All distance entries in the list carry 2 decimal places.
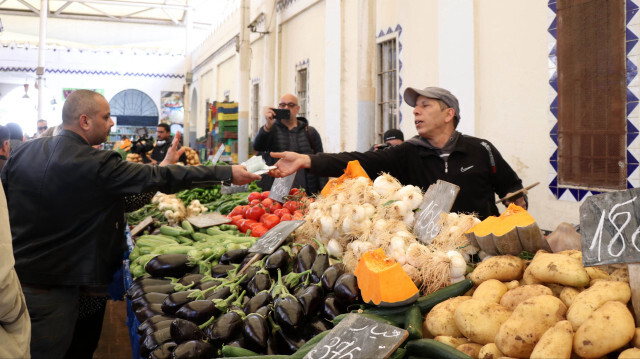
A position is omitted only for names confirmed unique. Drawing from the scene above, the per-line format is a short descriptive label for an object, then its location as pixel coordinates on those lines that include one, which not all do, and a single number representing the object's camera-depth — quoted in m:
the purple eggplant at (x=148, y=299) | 2.31
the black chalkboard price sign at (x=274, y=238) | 2.40
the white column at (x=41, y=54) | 20.80
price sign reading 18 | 1.36
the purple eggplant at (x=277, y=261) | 2.24
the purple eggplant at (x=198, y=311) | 1.96
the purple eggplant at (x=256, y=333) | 1.74
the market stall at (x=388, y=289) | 1.35
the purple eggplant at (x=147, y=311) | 2.20
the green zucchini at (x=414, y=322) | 1.54
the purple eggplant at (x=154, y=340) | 1.90
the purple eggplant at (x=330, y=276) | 1.92
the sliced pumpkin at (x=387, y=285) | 1.64
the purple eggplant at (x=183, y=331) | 1.82
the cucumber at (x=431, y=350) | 1.39
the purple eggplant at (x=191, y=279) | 2.45
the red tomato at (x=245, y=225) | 3.83
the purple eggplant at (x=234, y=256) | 2.63
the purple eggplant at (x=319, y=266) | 2.05
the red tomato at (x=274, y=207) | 4.06
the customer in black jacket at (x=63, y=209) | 2.82
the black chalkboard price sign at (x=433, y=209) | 2.15
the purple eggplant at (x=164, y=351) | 1.80
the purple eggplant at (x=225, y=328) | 1.80
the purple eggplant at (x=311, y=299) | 1.82
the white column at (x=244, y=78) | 13.36
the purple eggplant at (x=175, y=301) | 2.13
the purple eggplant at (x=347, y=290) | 1.77
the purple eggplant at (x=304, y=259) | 2.16
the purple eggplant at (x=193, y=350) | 1.72
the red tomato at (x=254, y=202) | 4.20
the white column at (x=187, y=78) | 24.25
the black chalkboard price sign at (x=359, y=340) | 1.38
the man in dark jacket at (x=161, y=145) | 8.66
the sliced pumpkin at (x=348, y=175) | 2.83
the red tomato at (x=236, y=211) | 4.23
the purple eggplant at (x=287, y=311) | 1.75
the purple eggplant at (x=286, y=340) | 1.74
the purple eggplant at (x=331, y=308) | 1.78
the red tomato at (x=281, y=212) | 3.80
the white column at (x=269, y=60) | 11.99
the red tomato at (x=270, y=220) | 3.67
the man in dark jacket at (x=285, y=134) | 5.72
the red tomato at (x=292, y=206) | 3.86
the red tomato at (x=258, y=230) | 3.54
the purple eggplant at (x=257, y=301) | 1.95
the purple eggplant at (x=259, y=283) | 2.13
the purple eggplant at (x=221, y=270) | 2.48
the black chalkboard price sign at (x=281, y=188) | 3.87
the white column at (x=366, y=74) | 7.22
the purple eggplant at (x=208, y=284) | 2.31
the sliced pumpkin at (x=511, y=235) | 1.74
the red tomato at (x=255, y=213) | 4.01
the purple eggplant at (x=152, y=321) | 2.07
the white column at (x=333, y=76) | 8.70
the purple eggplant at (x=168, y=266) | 2.62
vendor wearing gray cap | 3.21
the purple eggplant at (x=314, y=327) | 1.78
